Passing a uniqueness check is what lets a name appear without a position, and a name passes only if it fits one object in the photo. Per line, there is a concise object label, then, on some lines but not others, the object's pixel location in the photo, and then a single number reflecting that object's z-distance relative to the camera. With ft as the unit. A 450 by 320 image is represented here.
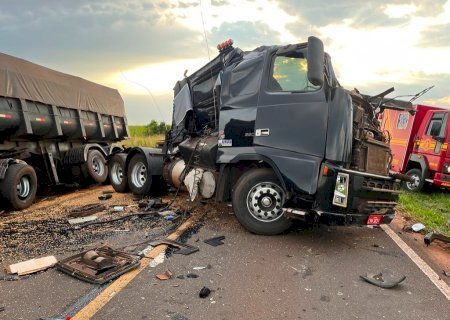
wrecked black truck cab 16.66
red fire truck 34.78
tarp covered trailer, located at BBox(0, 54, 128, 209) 27.71
